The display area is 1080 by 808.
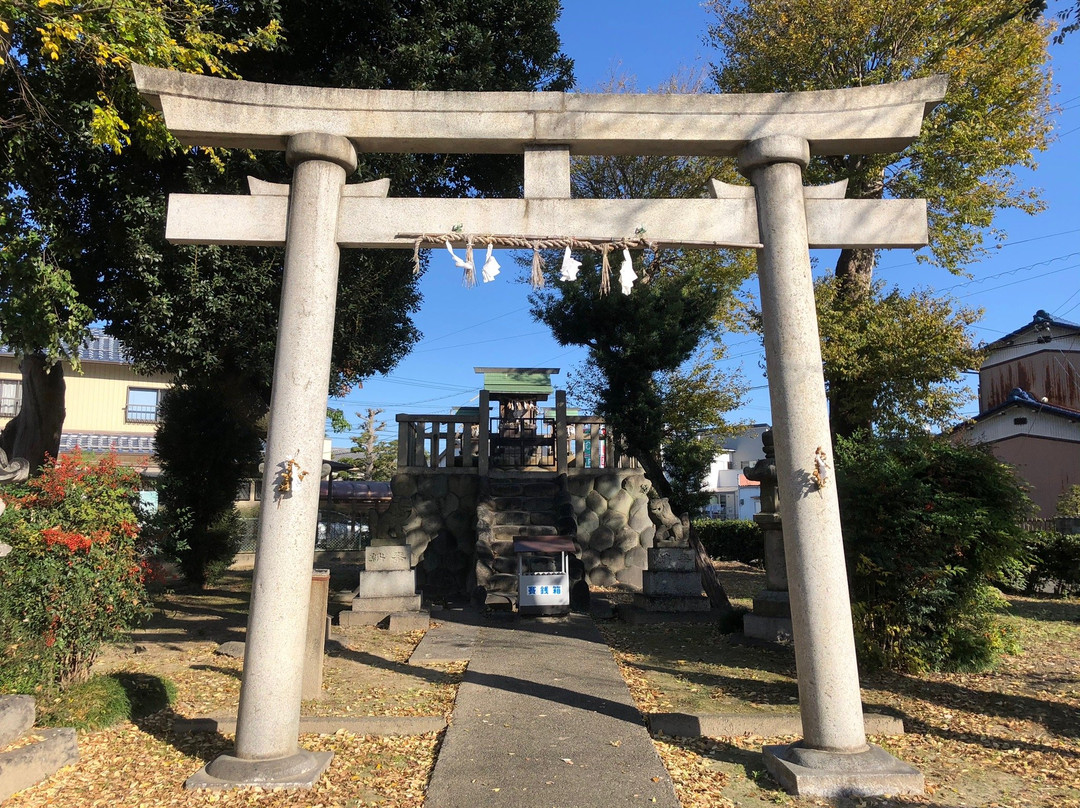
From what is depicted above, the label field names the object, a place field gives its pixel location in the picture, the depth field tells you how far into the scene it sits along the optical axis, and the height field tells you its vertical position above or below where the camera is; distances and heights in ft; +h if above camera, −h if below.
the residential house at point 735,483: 135.44 +16.49
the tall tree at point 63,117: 23.66 +15.83
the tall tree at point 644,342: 38.47 +11.50
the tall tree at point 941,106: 40.45 +26.02
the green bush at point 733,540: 67.00 +2.14
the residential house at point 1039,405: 64.80 +14.05
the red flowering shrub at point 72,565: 17.85 -0.02
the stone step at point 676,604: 34.94 -1.91
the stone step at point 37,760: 14.26 -3.95
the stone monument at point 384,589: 33.88 -1.19
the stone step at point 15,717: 15.44 -3.23
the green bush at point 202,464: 43.86 +5.97
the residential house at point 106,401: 87.10 +19.70
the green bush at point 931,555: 22.99 +0.25
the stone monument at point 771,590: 28.35 -1.03
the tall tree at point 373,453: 123.85 +18.85
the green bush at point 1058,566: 44.57 -0.20
